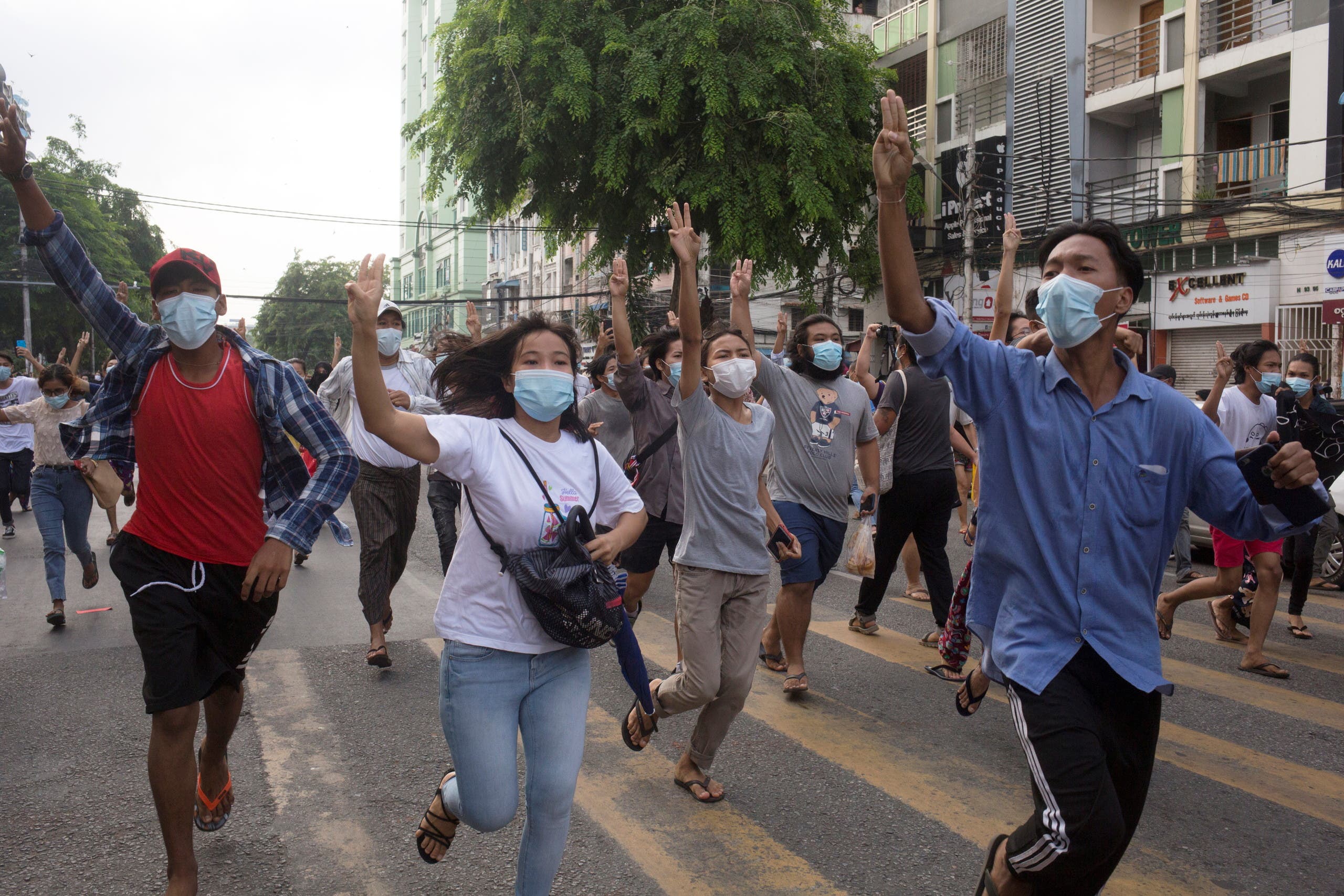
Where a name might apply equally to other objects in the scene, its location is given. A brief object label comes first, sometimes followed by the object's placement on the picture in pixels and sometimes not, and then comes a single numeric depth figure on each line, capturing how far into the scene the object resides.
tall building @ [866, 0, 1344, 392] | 17.88
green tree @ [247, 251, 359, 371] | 74.75
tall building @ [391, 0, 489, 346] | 72.56
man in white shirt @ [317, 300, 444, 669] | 6.33
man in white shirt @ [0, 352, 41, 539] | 11.59
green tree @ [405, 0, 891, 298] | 18.39
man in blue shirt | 2.55
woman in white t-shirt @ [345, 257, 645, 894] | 2.94
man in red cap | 3.32
